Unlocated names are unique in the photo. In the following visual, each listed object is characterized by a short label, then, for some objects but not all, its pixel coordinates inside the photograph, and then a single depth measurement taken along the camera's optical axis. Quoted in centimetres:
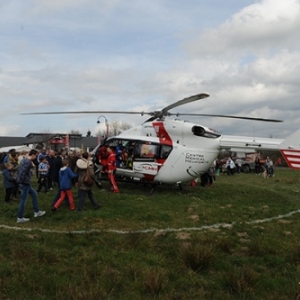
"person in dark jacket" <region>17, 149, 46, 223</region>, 1007
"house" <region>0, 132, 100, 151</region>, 8443
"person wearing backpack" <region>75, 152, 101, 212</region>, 1096
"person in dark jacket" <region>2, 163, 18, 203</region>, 1225
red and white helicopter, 1462
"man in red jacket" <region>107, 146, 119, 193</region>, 1437
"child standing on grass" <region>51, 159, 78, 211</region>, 1105
